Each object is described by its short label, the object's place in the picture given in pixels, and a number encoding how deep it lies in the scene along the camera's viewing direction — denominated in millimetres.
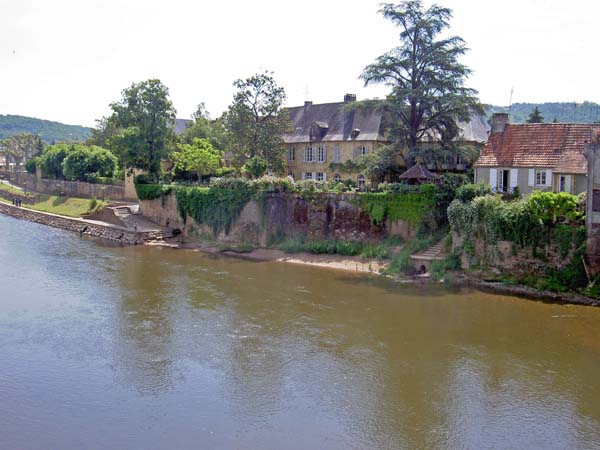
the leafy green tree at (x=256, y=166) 44000
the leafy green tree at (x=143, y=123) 48469
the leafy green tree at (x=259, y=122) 46031
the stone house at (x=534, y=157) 30328
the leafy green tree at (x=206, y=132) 56109
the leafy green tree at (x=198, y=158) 46781
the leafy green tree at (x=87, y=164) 60406
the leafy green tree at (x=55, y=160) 64875
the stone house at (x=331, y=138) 44125
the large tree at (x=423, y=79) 35625
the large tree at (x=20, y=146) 94375
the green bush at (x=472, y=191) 31406
